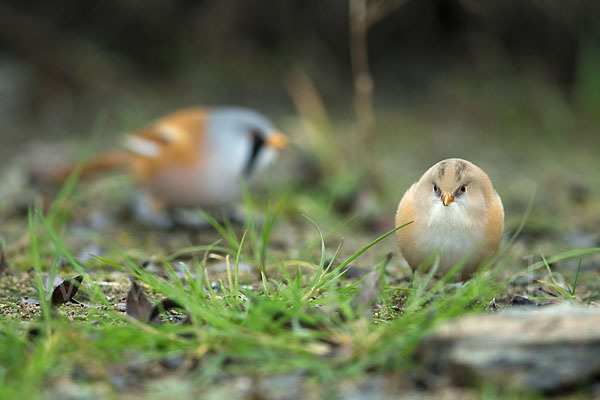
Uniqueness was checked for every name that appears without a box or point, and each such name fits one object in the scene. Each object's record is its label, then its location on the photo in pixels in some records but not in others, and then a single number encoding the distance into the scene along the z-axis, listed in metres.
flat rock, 3.00
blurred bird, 6.54
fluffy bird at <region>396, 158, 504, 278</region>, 4.23
